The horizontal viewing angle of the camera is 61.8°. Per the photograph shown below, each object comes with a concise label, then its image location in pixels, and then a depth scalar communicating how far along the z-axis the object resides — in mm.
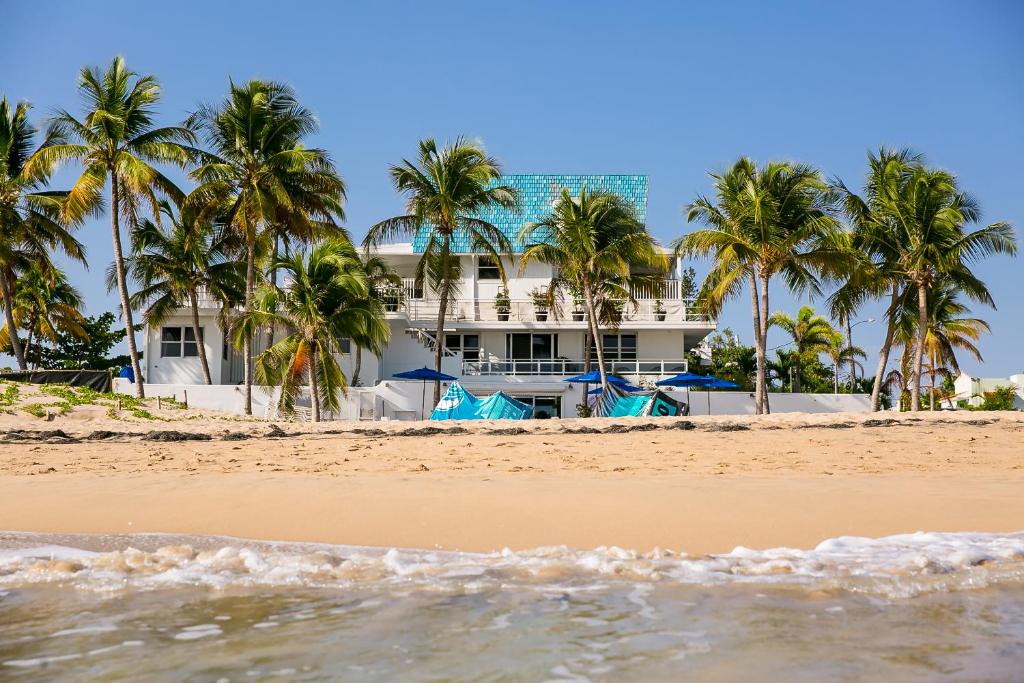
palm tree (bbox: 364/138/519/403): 26844
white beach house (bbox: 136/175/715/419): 32062
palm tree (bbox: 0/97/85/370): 26875
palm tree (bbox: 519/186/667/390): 27250
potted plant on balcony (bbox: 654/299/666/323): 32875
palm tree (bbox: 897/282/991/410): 30222
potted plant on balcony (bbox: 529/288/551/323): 33188
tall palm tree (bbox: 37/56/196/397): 24312
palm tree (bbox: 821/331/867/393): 43125
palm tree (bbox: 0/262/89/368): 36750
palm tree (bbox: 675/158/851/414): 25047
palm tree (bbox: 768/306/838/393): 43438
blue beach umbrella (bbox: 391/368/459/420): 27656
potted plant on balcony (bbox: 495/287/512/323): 33062
